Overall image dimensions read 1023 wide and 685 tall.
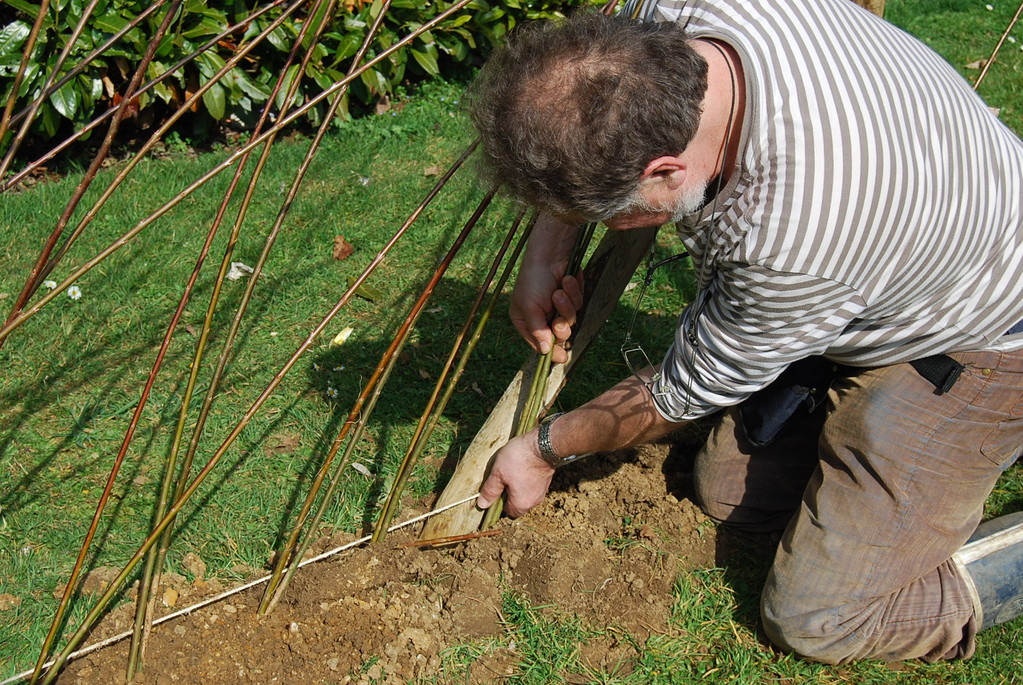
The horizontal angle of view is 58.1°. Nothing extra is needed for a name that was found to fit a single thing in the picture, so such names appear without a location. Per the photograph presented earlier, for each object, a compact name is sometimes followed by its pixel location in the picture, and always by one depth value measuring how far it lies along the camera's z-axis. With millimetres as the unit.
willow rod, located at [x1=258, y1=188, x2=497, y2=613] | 2338
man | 1882
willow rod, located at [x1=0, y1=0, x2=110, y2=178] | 1659
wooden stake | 2707
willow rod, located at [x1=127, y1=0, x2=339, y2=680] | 2127
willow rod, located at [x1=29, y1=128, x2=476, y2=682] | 2082
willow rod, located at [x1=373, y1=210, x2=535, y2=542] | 2539
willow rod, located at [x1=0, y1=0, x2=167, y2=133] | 1819
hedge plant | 4145
